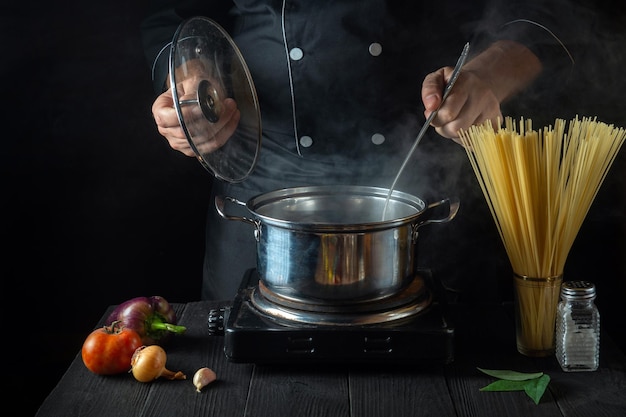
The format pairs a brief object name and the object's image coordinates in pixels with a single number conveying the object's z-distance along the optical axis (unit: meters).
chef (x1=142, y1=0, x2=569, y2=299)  1.86
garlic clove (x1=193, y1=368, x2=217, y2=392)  1.30
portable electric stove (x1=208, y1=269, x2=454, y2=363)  1.31
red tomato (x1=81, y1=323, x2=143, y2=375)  1.34
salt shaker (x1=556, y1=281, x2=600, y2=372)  1.32
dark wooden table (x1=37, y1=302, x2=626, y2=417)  1.24
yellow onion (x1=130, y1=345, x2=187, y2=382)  1.32
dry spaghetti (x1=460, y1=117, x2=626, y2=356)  1.32
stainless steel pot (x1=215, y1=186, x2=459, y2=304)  1.29
